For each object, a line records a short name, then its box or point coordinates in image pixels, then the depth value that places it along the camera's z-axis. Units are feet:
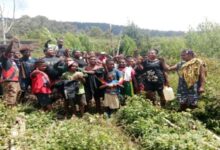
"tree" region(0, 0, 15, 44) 66.12
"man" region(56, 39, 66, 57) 31.17
